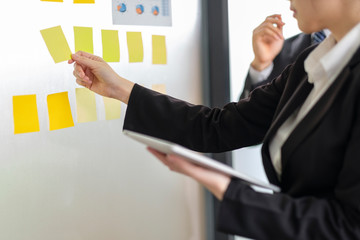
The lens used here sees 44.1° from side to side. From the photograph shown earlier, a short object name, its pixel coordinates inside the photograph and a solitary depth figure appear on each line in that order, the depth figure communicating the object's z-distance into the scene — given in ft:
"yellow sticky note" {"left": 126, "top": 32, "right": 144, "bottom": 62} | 5.32
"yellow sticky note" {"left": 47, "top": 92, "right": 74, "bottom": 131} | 4.53
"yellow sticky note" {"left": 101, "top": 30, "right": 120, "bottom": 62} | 5.04
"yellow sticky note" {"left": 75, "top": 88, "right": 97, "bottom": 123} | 4.81
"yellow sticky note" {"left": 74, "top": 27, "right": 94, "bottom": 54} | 4.72
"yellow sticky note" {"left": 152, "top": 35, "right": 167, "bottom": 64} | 5.66
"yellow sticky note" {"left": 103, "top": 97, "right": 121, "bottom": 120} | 5.18
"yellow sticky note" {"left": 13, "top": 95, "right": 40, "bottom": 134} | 4.26
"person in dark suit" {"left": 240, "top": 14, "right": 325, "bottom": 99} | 5.93
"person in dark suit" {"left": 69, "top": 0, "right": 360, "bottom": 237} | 2.96
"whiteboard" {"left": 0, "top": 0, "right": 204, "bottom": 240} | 4.26
